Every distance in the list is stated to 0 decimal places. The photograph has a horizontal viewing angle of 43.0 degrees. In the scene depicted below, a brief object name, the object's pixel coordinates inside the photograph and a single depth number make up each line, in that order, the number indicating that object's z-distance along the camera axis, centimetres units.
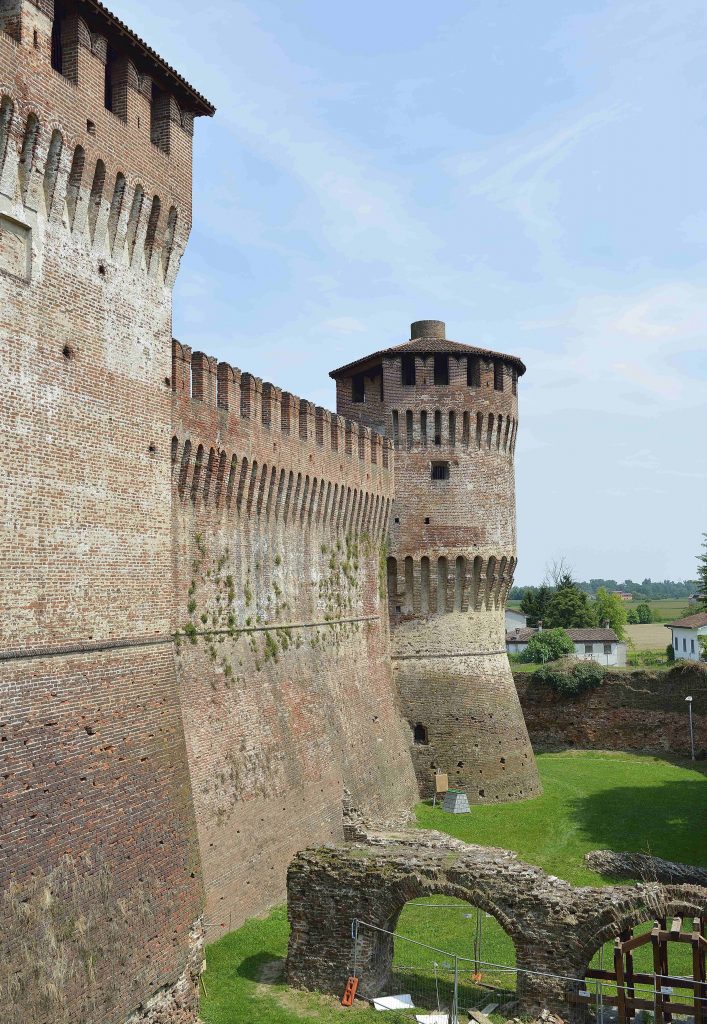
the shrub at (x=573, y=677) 3853
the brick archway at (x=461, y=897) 1450
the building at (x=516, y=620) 9388
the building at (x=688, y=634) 7056
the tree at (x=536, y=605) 7512
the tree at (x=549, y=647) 5394
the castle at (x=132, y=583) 1157
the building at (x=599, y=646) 6450
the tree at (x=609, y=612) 8100
